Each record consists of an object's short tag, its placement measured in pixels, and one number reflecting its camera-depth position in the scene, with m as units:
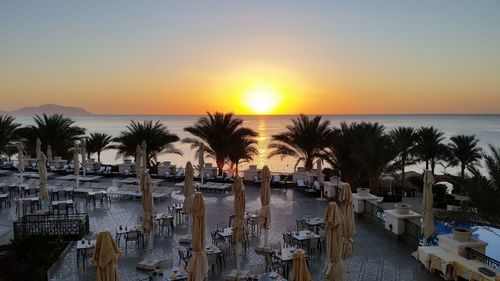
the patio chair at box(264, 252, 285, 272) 11.96
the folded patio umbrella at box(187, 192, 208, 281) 9.45
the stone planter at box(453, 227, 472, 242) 11.95
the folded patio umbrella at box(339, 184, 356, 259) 10.41
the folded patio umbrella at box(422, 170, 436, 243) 13.52
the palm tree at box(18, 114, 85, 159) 34.38
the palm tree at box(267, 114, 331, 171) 29.06
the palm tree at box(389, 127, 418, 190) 24.16
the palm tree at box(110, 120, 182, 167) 32.53
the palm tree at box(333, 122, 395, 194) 21.44
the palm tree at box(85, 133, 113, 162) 37.47
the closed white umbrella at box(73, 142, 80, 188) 22.62
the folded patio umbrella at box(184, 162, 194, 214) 16.16
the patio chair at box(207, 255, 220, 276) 12.18
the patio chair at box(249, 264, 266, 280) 10.67
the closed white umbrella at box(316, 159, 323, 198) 25.13
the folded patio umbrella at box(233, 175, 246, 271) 12.27
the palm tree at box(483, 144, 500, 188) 11.95
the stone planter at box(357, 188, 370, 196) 19.31
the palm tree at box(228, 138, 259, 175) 30.45
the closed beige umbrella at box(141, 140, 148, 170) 23.55
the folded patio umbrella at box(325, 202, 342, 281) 9.45
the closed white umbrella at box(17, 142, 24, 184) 22.86
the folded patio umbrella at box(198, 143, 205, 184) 25.03
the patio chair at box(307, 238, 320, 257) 13.83
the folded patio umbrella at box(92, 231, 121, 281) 8.05
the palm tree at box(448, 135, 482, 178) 28.81
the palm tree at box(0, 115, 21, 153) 32.94
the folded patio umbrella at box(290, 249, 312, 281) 8.36
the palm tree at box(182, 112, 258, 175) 30.55
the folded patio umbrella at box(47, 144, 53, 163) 29.23
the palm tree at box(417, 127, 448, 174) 29.94
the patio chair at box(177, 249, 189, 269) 12.21
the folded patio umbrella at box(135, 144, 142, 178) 24.81
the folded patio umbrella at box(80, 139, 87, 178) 24.84
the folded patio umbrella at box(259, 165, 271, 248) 13.86
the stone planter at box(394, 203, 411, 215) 15.82
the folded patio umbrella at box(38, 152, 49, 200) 18.75
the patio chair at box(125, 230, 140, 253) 14.08
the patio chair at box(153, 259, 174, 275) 11.07
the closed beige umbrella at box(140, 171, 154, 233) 13.68
